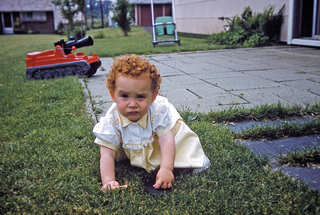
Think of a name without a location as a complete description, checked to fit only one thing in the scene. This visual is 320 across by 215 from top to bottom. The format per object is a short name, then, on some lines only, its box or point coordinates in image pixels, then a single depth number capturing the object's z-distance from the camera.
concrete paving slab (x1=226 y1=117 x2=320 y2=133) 2.43
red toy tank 4.84
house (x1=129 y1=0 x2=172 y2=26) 32.97
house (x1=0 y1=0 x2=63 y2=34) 36.09
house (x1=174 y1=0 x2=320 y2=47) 7.70
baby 1.70
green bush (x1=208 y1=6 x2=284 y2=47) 8.12
